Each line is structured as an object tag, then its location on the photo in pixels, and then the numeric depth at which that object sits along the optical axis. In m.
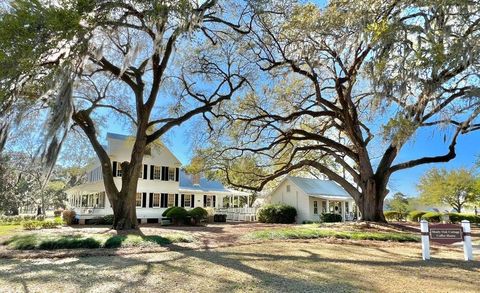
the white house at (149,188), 26.80
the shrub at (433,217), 32.16
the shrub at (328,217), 29.39
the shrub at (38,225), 19.77
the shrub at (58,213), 39.82
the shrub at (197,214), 24.03
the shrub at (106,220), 23.11
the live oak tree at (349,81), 8.35
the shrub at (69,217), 23.54
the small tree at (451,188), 39.25
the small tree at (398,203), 53.56
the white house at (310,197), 31.12
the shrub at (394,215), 38.81
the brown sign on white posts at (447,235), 9.26
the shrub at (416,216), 35.62
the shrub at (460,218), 31.42
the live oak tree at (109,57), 8.30
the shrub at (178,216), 23.98
